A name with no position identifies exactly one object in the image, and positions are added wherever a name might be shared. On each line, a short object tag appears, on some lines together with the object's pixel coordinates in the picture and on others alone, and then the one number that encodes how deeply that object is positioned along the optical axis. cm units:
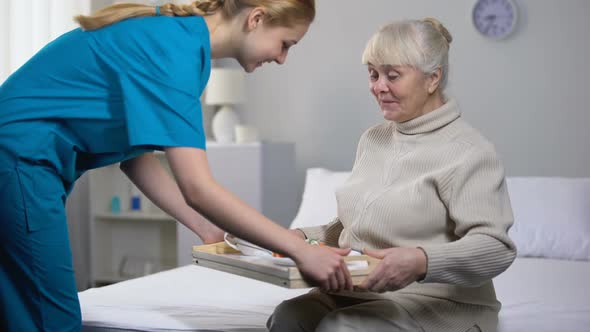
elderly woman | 146
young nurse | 131
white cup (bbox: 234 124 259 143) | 388
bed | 191
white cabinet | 377
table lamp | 390
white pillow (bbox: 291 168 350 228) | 308
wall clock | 346
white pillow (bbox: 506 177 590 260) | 280
